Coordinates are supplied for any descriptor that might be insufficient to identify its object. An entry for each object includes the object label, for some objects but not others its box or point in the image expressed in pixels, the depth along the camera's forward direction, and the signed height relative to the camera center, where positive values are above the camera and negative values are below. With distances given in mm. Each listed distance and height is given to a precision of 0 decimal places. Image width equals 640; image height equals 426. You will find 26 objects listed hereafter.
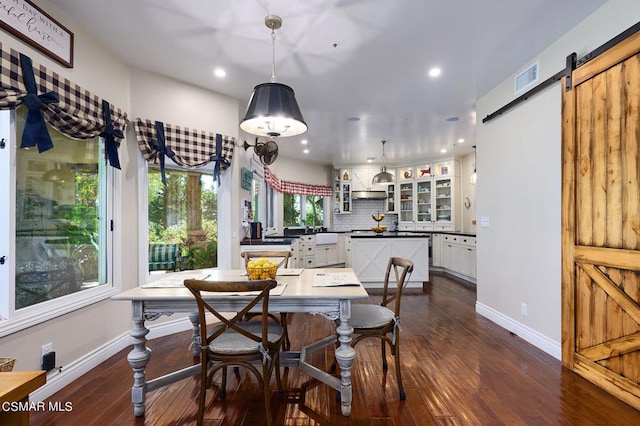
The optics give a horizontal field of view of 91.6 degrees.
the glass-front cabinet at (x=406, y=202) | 7969 +289
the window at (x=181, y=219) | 3346 -67
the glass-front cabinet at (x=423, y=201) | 7606 +299
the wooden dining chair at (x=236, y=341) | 1619 -751
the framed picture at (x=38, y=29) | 1925 +1241
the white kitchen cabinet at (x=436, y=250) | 7023 -852
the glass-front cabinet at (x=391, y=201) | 8250 +324
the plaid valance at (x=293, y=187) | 6340 +636
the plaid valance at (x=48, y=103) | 1856 +762
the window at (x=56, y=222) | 2016 -67
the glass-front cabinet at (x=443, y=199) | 7195 +335
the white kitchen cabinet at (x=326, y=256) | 7078 -994
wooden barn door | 2018 -65
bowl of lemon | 2090 -381
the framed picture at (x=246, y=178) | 4078 +481
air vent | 2957 +1337
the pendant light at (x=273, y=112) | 2057 +673
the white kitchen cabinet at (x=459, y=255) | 5777 -837
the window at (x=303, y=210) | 7586 +83
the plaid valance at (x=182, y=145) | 3090 +729
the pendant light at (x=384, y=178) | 6410 +727
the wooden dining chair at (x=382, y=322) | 2086 -752
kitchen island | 5418 -699
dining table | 1853 -572
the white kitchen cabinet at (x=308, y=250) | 6645 -814
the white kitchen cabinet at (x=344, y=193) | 8195 +533
